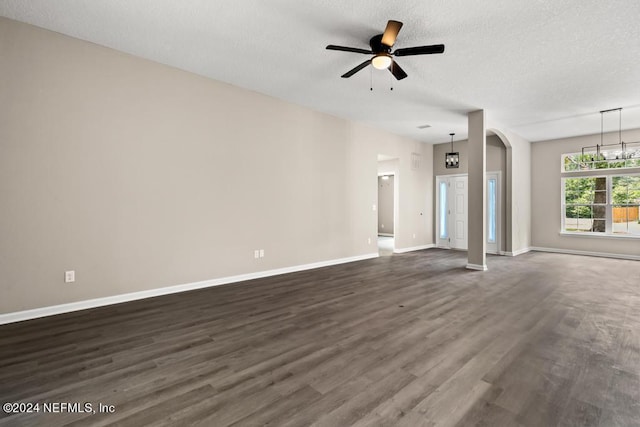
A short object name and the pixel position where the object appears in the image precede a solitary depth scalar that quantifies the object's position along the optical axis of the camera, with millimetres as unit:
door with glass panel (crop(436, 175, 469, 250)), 8648
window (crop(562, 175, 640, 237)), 7203
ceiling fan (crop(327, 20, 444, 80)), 3002
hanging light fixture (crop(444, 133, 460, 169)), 8180
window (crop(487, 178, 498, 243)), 8109
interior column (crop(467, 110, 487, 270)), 5871
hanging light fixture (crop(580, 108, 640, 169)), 6188
